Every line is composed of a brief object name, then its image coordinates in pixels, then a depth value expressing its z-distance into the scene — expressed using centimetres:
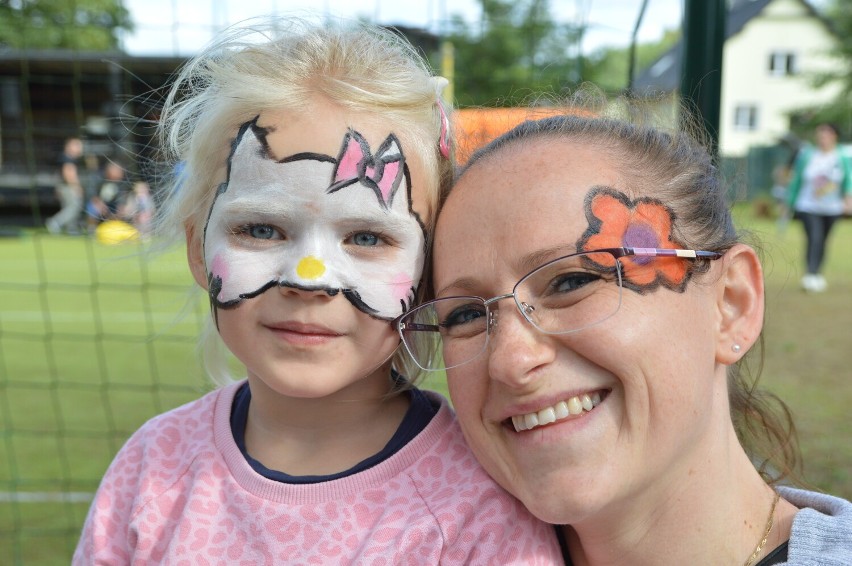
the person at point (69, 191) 1219
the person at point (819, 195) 980
